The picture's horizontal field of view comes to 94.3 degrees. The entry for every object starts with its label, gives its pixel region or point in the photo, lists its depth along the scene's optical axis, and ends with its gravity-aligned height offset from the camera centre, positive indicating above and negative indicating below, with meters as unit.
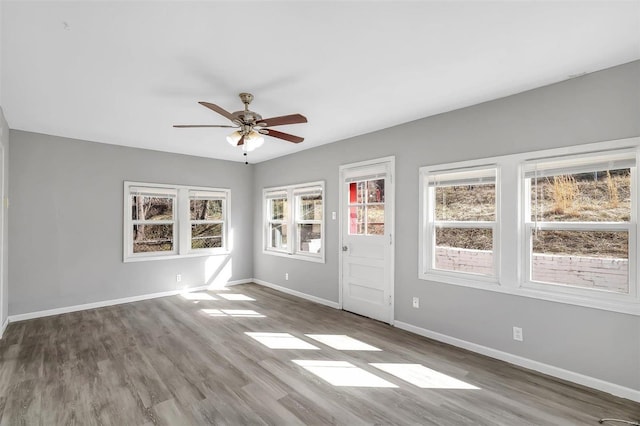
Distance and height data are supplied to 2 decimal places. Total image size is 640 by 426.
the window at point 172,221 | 5.11 -0.11
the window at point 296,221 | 5.19 -0.11
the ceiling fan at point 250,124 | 2.74 +0.88
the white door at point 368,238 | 4.05 -0.33
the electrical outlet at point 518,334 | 2.86 -1.15
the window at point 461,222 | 3.18 -0.08
